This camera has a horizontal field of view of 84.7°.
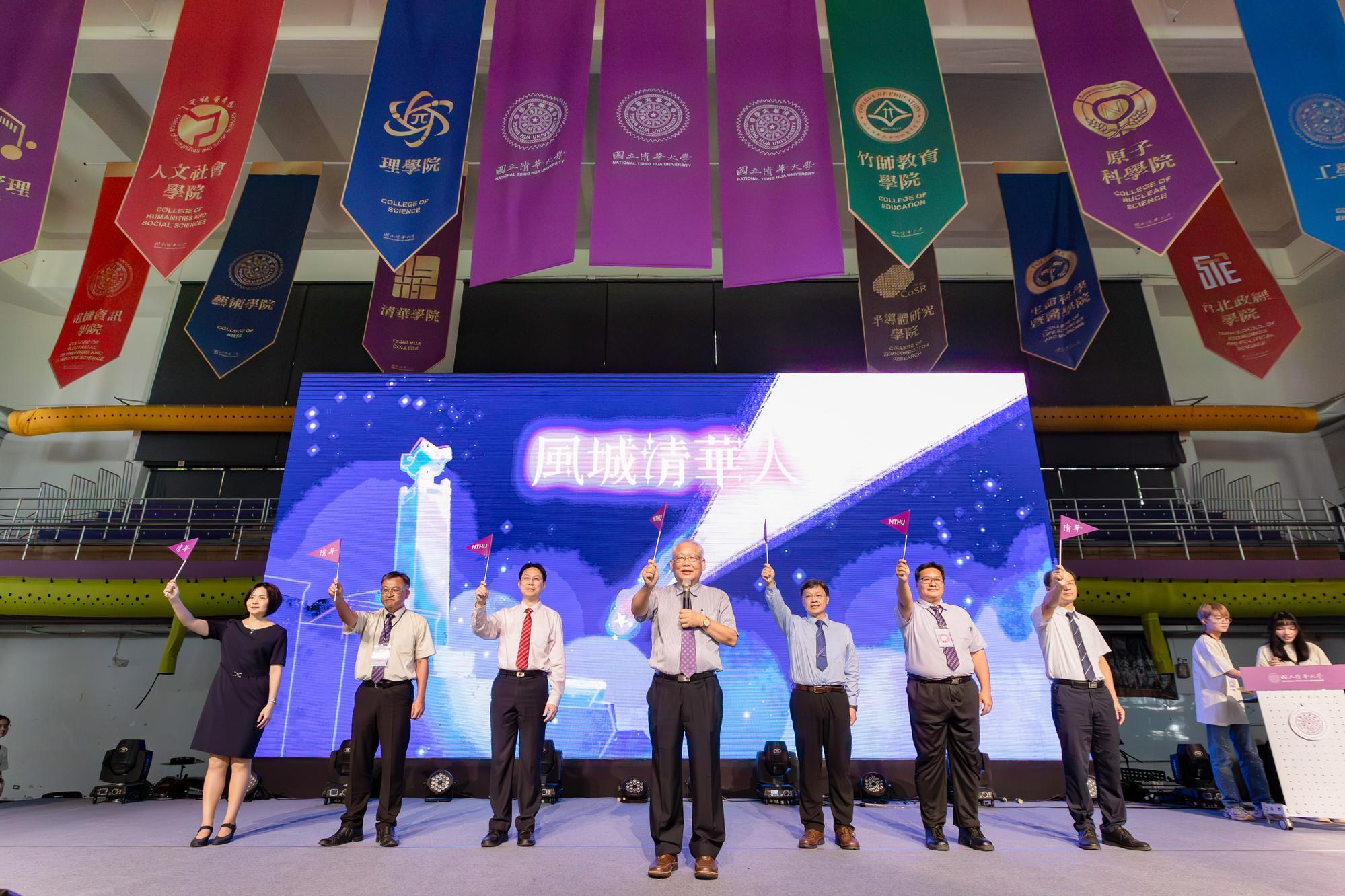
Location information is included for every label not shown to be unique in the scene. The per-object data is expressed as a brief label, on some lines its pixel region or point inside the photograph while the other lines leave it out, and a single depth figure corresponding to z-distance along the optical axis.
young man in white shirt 5.17
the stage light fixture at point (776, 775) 5.84
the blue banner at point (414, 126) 4.52
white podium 4.64
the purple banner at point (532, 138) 4.48
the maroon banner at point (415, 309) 7.52
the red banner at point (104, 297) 7.04
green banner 4.67
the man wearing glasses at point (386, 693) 4.15
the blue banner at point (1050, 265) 7.69
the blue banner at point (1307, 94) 4.55
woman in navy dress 4.15
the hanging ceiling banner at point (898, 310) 7.70
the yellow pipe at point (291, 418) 10.82
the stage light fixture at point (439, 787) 6.00
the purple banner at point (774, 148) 4.51
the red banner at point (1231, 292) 6.49
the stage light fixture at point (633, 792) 5.87
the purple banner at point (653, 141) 4.47
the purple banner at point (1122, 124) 4.40
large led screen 6.30
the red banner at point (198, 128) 4.56
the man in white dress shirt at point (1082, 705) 4.11
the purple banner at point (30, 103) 4.55
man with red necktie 4.17
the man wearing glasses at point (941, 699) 4.08
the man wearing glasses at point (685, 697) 3.46
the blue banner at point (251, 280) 7.33
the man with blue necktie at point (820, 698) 4.09
